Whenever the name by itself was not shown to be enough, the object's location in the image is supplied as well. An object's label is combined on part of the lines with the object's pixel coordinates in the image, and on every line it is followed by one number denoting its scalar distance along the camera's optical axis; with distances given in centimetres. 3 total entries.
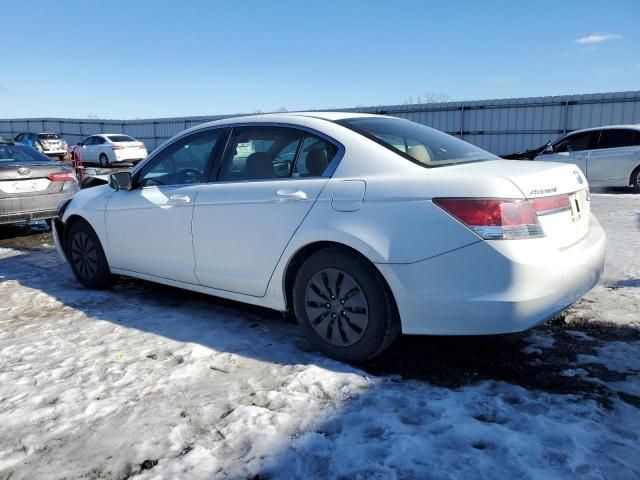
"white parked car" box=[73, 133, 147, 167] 2427
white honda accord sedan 278
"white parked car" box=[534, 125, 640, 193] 1166
